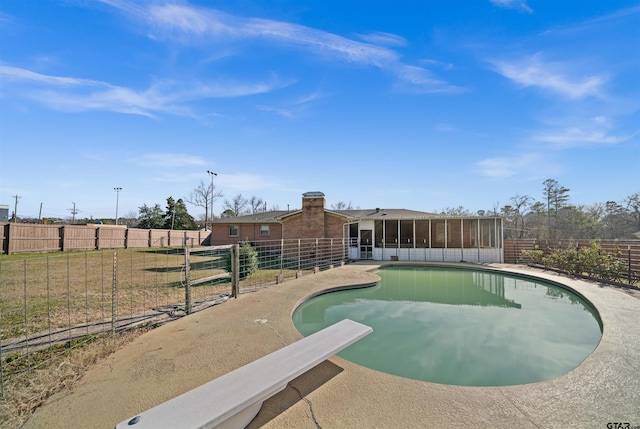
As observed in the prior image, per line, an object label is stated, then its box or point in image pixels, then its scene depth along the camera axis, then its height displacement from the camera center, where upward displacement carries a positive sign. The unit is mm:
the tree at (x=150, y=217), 32406 +870
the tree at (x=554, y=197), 29141 +2837
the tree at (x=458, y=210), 31125 +1508
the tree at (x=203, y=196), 41116 +4184
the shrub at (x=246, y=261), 9195 -1272
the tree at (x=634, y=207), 26522 +1549
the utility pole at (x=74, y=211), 50378 +2479
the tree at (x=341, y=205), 49312 +3347
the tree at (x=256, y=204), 51844 +3786
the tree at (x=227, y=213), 45016 +1824
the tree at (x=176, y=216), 32406 +978
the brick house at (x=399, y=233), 15281 -581
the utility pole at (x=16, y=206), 37044 +2616
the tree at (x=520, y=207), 30375 +1800
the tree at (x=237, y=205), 48625 +3499
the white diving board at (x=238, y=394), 1956 -1415
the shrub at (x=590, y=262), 9369 -1494
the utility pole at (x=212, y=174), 33375 +6188
